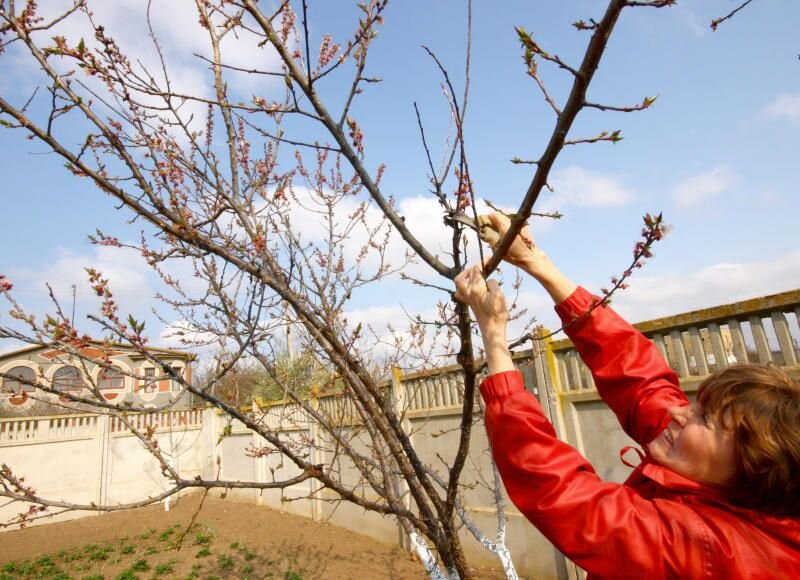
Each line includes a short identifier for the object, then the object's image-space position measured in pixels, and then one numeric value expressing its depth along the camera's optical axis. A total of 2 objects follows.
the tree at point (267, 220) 1.08
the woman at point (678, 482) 0.95
